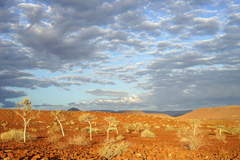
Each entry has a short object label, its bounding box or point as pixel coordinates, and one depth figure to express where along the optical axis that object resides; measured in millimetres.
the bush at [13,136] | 14059
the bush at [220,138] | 17125
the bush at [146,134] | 18789
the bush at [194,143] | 11845
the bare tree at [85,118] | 16891
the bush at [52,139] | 13548
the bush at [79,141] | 12338
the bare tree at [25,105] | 12846
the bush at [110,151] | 8559
